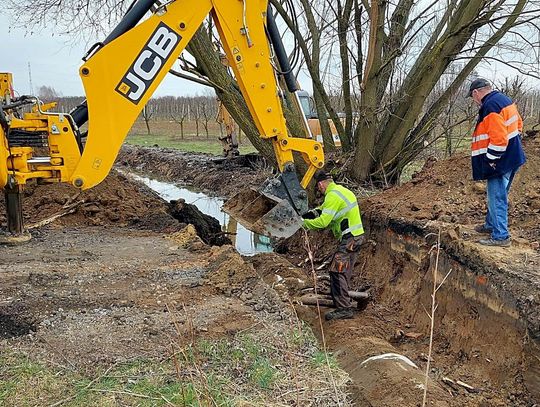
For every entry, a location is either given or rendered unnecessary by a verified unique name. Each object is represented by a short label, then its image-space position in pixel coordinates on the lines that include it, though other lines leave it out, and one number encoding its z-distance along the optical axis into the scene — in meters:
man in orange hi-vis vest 5.89
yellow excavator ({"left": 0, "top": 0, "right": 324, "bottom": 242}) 6.11
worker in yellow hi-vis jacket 6.23
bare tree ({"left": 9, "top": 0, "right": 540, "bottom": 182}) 9.50
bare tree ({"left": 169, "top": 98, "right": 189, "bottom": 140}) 61.48
